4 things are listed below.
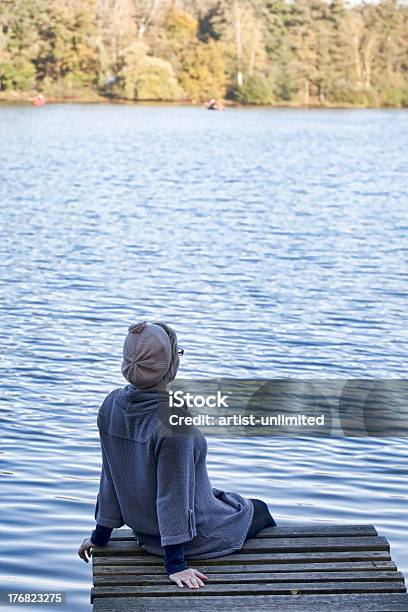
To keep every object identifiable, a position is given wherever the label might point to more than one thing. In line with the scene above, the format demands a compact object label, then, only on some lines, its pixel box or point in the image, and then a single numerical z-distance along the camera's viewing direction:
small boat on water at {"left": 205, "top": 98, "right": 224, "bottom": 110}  113.20
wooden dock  4.92
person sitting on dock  5.23
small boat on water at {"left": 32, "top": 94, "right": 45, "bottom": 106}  112.09
